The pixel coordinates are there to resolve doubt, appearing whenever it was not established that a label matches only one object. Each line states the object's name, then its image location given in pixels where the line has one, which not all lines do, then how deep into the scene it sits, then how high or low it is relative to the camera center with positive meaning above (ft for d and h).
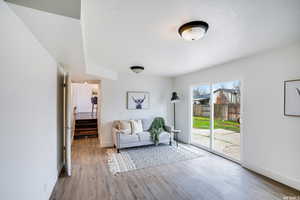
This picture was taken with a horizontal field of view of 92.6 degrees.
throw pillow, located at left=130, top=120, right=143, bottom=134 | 14.40 -2.55
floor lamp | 16.16 +0.39
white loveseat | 13.28 -3.49
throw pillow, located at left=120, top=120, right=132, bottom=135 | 13.98 -2.54
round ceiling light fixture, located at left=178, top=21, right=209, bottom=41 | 5.65 +2.92
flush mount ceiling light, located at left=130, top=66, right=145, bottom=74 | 12.26 +2.84
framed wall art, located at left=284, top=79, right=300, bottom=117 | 7.59 +0.22
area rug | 10.52 -4.66
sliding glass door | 11.58 -1.43
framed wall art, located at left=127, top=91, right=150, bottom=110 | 16.16 +0.15
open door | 9.04 -1.26
